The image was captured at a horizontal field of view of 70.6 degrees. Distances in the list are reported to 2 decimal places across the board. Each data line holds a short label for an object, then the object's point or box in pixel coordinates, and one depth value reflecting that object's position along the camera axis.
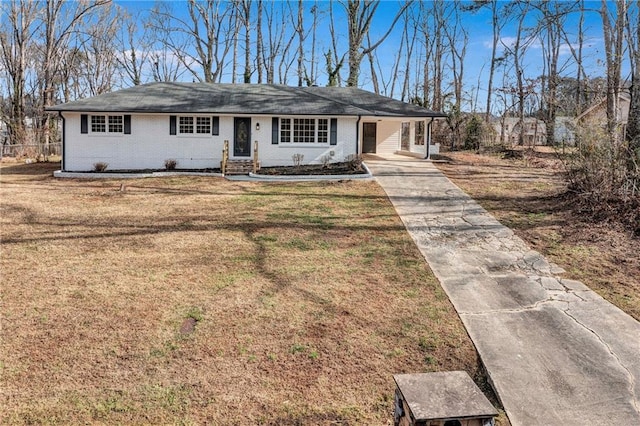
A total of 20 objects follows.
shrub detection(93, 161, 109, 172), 17.12
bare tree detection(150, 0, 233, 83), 33.81
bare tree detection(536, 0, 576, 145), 26.77
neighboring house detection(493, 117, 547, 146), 28.25
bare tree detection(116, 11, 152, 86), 40.38
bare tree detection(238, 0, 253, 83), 33.25
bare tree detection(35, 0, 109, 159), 26.92
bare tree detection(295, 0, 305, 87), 36.56
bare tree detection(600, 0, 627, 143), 12.50
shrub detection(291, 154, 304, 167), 18.03
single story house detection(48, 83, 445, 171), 17.31
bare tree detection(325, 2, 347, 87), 28.10
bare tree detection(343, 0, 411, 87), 29.05
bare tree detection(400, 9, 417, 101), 39.23
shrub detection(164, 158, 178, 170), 17.56
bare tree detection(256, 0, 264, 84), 36.02
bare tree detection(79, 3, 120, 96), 38.59
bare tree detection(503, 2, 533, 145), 28.42
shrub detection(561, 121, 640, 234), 8.41
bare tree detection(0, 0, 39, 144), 27.58
